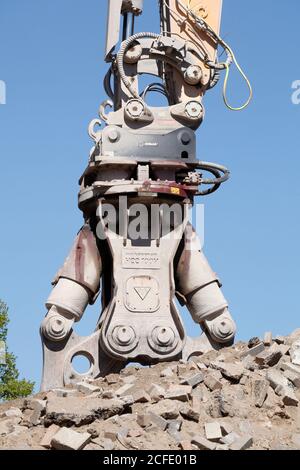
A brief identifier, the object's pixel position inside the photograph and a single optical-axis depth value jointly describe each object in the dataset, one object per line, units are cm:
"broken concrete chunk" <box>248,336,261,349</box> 1504
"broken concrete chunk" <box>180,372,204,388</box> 1358
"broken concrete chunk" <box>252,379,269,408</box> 1325
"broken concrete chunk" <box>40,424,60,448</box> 1220
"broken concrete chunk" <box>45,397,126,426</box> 1255
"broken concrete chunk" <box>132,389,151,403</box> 1325
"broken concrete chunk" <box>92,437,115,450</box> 1209
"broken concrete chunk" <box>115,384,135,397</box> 1351
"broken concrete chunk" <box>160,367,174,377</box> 1438
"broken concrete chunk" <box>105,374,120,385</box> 1481
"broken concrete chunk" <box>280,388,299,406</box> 1330
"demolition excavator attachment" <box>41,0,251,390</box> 1658
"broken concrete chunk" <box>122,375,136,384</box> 1452
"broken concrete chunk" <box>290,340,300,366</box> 1431
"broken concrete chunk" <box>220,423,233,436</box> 1248
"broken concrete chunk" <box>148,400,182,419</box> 1281
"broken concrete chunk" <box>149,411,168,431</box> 1258
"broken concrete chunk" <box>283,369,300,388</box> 1380
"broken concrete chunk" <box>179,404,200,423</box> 1282
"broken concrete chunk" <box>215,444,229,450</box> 1211
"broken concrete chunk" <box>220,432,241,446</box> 1225
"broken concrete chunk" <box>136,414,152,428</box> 1258
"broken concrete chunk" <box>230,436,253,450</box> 1213
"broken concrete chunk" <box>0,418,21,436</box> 1278
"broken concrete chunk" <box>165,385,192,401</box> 1320
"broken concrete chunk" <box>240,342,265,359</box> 1466
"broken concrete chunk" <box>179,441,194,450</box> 1212
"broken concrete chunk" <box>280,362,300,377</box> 1402
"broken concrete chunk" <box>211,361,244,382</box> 1365
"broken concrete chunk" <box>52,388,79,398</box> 1406
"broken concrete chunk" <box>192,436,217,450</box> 1208
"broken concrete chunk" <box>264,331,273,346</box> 1488
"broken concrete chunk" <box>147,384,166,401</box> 1330
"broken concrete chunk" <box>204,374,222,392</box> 1348
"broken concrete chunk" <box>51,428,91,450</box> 1193
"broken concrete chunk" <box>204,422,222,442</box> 1237
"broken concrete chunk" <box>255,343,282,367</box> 1416
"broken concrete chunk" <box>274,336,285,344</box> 1491
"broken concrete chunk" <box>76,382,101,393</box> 1415
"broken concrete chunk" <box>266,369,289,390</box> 1359
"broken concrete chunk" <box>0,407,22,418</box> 1341
